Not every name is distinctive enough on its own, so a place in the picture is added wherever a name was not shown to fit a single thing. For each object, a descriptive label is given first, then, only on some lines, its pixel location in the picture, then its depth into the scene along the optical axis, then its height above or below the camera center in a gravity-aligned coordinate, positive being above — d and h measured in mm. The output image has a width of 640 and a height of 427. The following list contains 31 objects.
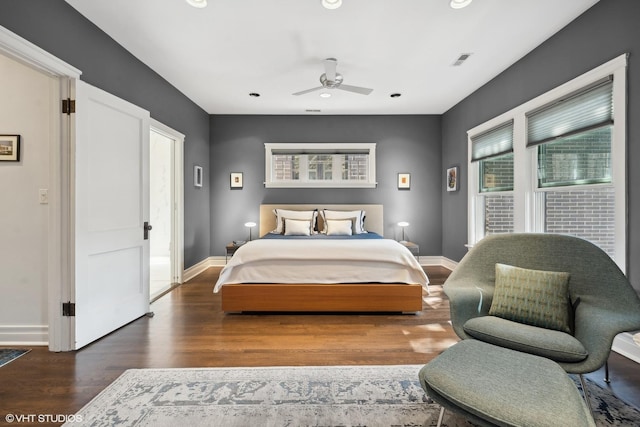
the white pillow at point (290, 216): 4734 -64
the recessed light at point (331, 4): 2307 +1612
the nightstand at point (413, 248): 4734 -565
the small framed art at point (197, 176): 4684 +575
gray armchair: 1484 -500
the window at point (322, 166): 5312 +817
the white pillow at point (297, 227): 4488 -226
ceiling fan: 3189 +1497
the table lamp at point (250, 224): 4960 -196
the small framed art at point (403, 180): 5348 +564
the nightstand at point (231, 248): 4555 -541
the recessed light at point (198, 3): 2293 +1604
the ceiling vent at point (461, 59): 3168 +1647
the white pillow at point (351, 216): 4723 -65
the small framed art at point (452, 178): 4797 +545
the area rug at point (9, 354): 2120 -1038
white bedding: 3021 -553
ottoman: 1059 -689
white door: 2340 +3
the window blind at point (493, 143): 3549 +885
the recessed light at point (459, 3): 2295 +1601
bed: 2998 -676
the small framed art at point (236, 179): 5316 +575
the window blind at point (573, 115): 2344 +853
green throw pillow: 1688 -505
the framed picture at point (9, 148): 2377 +508
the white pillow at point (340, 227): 4496 -228
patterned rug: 1559 -1066
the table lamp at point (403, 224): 5022 -204
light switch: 2373 +137
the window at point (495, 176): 3639 +463
